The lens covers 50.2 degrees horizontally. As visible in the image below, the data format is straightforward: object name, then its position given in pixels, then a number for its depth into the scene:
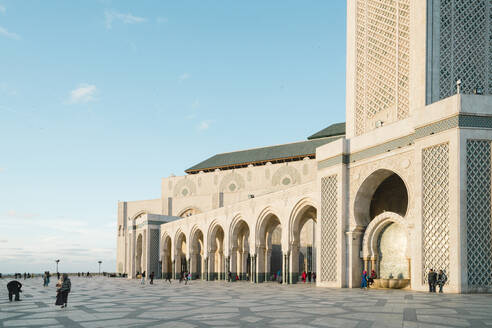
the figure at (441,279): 14.44
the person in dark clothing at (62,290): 12.01
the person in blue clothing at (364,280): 18.22
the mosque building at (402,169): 14.55
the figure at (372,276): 18.30
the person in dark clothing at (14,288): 14.79
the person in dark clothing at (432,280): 14.58
